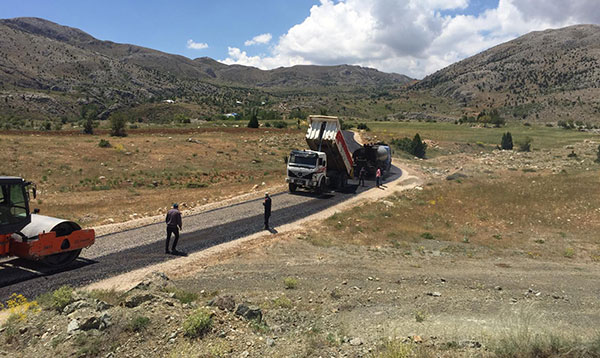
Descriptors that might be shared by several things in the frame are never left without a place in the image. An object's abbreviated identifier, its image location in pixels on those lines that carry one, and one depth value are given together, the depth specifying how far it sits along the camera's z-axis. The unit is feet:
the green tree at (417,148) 172.76
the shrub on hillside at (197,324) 23.70
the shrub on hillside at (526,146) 180.55
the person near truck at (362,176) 101.86
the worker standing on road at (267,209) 57.16
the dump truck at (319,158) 81.30
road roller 34.24
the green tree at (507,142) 188.85
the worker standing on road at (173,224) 44.68
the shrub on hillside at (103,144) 120.26
